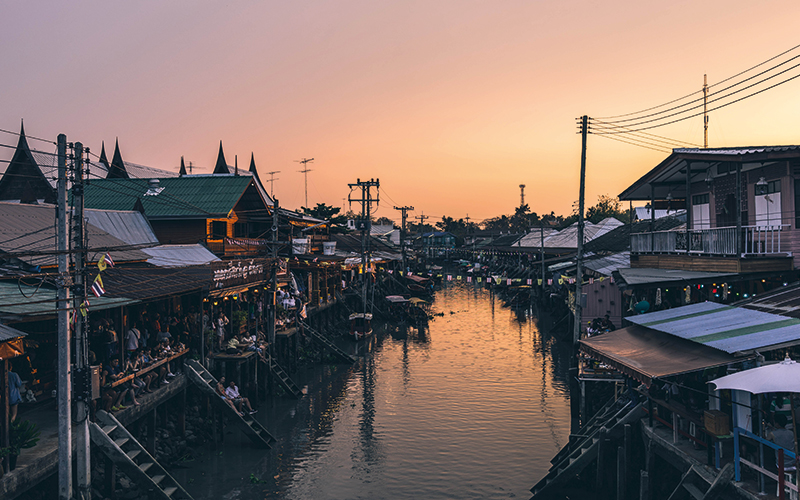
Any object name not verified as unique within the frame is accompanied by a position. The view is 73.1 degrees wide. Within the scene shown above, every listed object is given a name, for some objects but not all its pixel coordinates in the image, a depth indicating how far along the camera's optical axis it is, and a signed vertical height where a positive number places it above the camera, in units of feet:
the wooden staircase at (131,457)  43.99 -17.42
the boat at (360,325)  132.36 -19.46
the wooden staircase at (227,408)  62.95 -18.53
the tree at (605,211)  341.00 +26.28
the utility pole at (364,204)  148.56 +13.04
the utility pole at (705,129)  104.88 +22.87
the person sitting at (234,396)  66.80 -18.47
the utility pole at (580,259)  75.34 -1.72
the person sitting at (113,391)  48.52 -13.17
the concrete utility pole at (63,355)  37.58 -7.42
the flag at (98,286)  39.59 -2.64
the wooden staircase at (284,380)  83.10 -20.52
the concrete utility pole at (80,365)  39.14 -8.49
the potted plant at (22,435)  38.58 -13.51
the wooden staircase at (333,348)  107.24 -19.95
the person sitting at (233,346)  76.43 -13.77
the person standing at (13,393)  39.45 -10.56
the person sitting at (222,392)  64.05 -17.22
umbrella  29.58 -7.57
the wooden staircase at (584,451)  48.21 -18.81
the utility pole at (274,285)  86.17 -5.92
